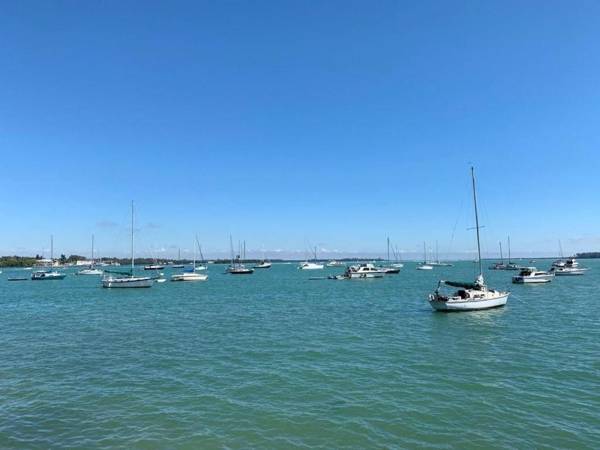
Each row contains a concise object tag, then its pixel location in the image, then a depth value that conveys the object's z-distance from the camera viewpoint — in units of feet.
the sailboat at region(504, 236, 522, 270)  549.95
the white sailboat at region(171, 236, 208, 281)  353.08
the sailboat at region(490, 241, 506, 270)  578.29
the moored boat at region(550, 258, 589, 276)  377.91
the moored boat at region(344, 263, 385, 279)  364.30
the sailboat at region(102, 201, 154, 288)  269.03
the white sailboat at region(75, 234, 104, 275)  521.24
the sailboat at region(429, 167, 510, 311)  135.95
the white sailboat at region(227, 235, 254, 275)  518.78
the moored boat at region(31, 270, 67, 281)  421.18
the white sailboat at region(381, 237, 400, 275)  450.54
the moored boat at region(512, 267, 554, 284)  272.72
